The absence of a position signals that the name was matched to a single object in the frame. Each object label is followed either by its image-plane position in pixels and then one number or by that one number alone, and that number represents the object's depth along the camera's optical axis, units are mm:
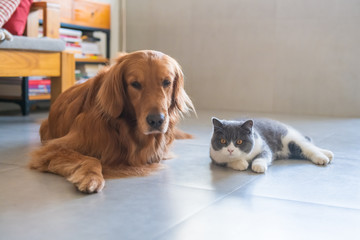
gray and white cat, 2088
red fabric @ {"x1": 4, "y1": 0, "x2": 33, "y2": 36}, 3395
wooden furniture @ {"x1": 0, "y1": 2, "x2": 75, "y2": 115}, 3135
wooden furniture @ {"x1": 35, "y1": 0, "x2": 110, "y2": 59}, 4648
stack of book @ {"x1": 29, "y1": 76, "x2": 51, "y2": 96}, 4309
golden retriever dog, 1952
